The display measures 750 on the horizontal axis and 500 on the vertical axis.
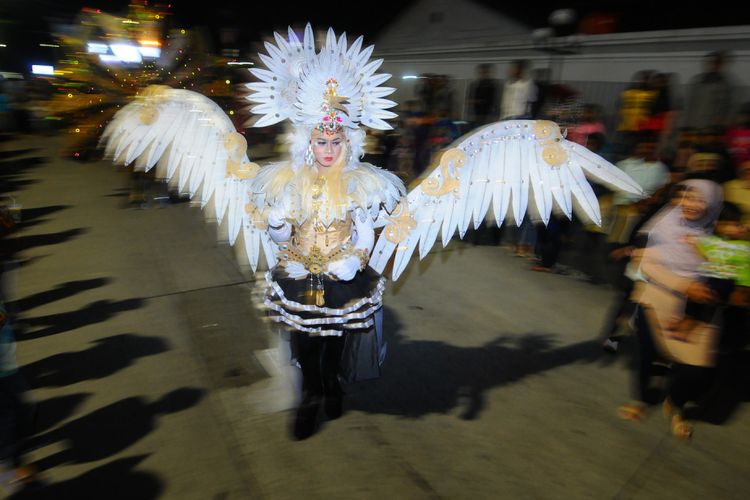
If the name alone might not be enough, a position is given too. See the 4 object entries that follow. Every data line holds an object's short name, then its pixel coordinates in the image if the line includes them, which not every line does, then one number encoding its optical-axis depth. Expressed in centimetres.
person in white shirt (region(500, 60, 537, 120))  728
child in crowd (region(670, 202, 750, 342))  265
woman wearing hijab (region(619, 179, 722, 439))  265
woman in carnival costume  269
